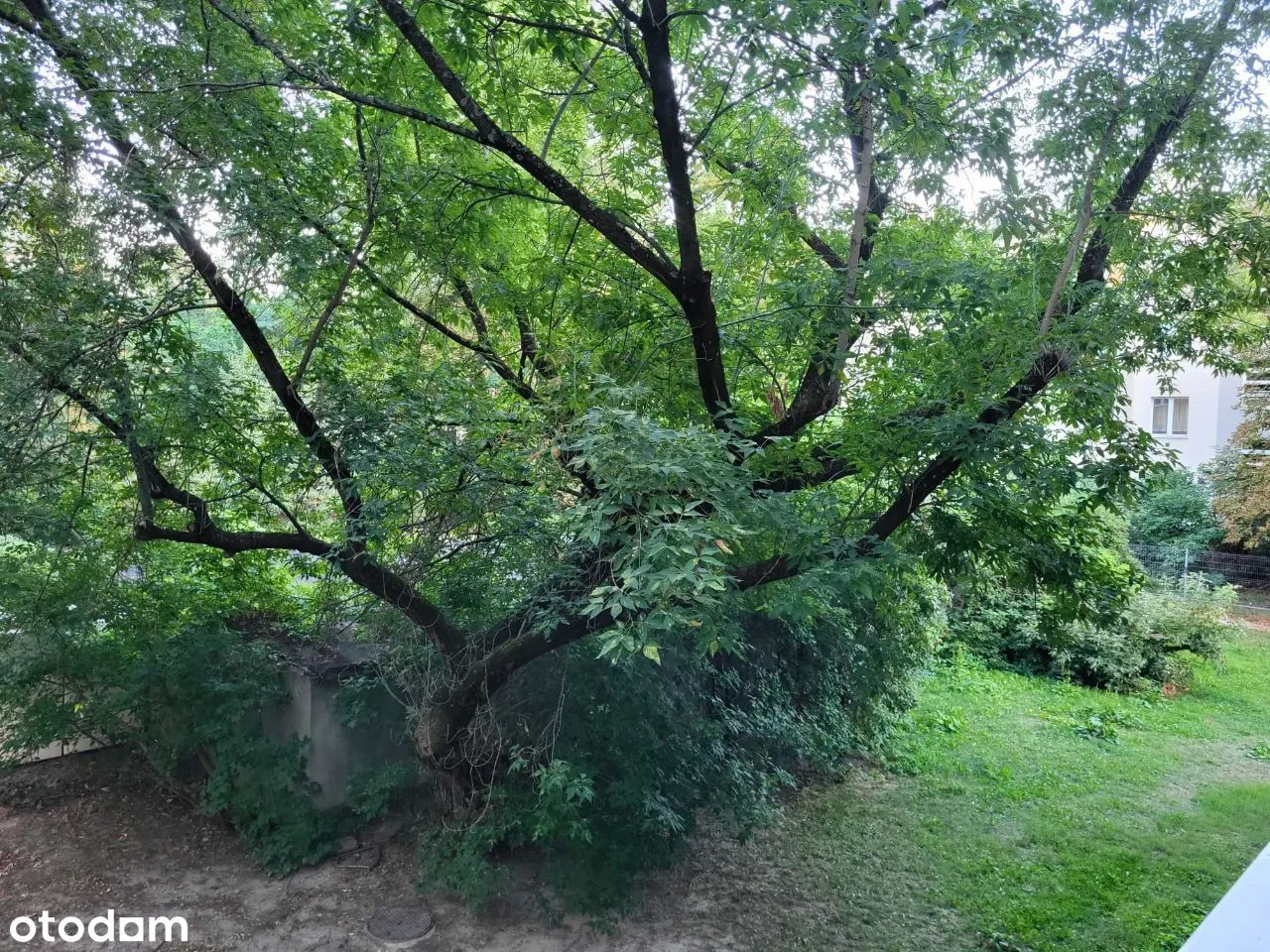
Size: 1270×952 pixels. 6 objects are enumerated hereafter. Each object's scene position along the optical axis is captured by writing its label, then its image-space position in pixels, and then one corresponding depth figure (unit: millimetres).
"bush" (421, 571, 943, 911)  4473
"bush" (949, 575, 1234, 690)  10164
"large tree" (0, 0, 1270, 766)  3521
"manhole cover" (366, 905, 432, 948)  4336
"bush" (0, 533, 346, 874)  4766
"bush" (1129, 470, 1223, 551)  14836
